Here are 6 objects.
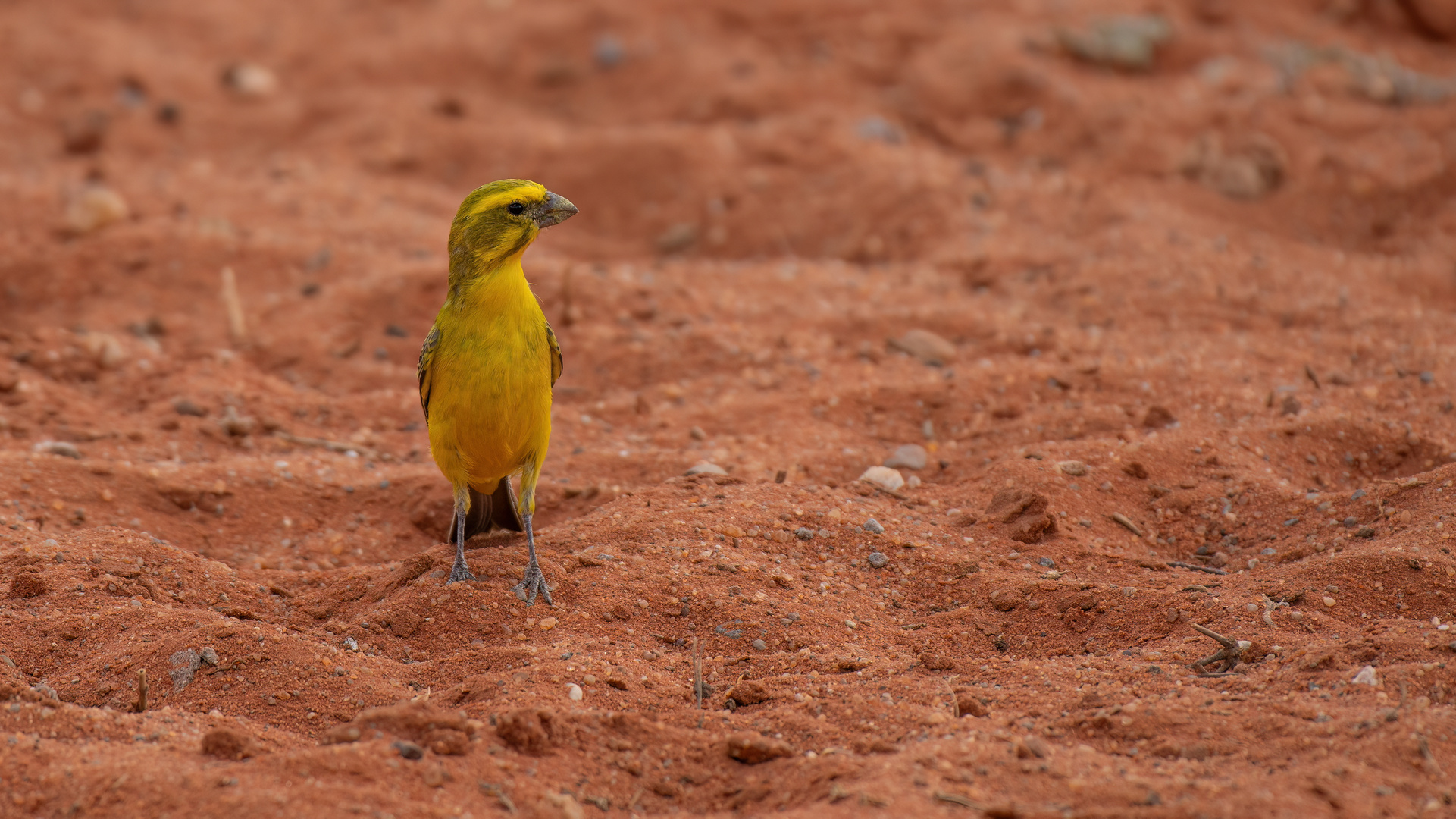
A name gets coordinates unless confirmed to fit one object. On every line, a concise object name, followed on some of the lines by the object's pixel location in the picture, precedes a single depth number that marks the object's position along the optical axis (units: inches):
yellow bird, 376.5
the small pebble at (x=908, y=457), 463.5
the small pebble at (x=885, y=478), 441.7
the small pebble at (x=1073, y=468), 428.8
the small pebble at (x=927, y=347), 553.9
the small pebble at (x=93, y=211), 677.3
